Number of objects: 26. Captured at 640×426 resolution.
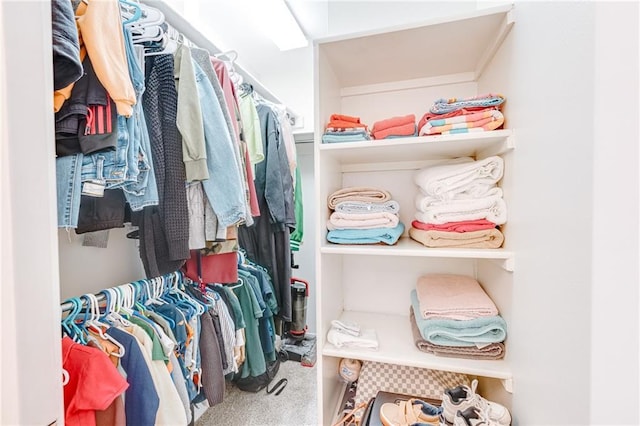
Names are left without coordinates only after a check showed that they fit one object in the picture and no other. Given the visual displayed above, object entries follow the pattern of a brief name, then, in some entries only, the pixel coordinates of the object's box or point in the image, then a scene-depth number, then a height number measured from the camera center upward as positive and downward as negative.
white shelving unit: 0.85 +0.18
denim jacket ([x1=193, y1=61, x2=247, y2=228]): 0.98 +0.10
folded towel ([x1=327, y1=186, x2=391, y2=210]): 1.06 +0.04
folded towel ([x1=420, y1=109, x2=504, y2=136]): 0.86 +0.26
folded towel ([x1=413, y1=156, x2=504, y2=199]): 0.91 +0.09
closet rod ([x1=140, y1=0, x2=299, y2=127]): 0.95 +0.71
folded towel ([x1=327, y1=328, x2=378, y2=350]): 0.96 -0.47
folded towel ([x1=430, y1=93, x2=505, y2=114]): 0.87 +0.33
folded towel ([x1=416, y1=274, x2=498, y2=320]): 0.89 -0.32
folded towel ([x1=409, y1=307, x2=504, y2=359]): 0.87 -0.47
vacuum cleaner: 2.05 -1.02
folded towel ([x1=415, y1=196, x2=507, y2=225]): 0.89 -0.02
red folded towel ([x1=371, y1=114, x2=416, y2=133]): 0.95 +0.29
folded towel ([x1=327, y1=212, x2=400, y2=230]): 0.99 -0.05
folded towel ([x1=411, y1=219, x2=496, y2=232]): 0.90 -0.07
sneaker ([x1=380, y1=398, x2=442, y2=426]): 0.82 -0.64
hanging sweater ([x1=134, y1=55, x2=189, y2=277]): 0.90 +0.09
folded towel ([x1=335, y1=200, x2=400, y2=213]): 1.02 -0.01
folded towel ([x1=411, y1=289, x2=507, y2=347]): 0.86 -0.40
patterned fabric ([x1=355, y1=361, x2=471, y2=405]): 1.03 -0.67
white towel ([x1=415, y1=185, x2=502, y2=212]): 0.91 +0.03
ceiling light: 1.57 +1.11
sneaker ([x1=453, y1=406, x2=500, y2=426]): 0.72 -0.57
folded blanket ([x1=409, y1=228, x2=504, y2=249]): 0.89 -0.11
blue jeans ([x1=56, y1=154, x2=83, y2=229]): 0.71 +0.05
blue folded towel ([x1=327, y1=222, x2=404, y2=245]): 0.97 -0.11
